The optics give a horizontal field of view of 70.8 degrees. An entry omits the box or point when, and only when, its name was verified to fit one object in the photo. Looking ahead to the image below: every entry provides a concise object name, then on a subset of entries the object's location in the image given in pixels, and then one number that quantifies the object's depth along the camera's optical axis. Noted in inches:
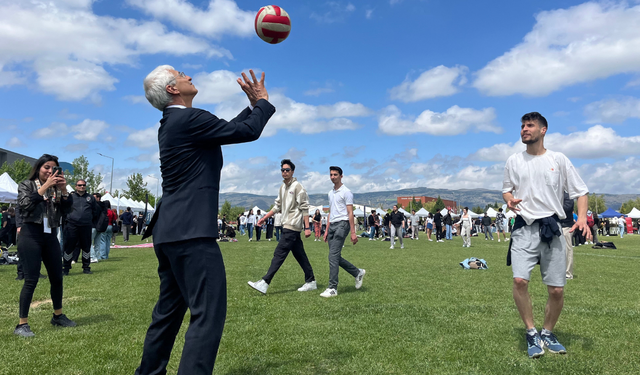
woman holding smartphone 196.4
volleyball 144.0
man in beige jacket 307.1
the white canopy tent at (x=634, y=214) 2209.3
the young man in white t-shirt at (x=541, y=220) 164.6
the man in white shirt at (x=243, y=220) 1311.3
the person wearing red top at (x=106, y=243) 571.2
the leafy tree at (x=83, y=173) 2468.0
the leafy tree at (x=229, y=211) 7380.4
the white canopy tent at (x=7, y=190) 763.8
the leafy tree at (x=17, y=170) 2229.3
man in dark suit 103.7
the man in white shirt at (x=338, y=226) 293.1
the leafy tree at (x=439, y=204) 7337.6
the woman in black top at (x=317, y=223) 1114.1
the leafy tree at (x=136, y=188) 3036.4
